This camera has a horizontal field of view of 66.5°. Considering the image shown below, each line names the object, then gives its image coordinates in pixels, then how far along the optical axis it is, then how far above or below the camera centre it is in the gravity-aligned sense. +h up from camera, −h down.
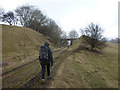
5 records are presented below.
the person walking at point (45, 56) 5.42 -0.76
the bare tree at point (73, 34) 74.14 +7.34
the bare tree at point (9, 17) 40.71 +11.97
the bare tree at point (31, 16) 45.22 +13.68
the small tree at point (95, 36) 21.27 +1.58
